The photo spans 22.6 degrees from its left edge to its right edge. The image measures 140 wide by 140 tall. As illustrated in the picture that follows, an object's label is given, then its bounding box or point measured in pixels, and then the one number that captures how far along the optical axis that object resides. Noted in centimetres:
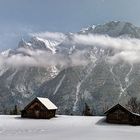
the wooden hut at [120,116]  10254
